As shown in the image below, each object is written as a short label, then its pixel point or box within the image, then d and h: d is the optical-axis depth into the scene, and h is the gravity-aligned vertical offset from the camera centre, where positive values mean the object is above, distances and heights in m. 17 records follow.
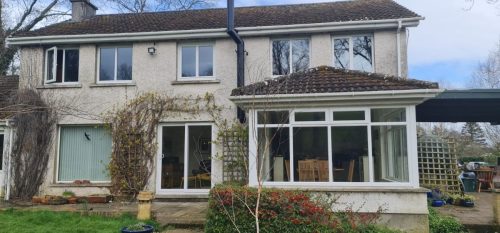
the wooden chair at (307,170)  9.82 -0.44
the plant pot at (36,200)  12.41 -1.45
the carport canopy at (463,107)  11.08 +1.41
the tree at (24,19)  23.75 +8.61
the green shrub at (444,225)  9.28 -1.73
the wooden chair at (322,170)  9.77 -0.44
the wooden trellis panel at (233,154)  12.70 -0.05
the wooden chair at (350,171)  9.83 -0.47
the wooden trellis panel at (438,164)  14.17 -0.44
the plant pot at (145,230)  7.48 -1.46
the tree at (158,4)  26.55 +10.22
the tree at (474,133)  48.11 +2.35
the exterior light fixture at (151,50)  13.92 +3.59
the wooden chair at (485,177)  18.09 -1.21
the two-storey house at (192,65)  12.84 +3.05
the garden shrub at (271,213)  8.19 -1.26
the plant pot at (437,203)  12.80 -1.65
